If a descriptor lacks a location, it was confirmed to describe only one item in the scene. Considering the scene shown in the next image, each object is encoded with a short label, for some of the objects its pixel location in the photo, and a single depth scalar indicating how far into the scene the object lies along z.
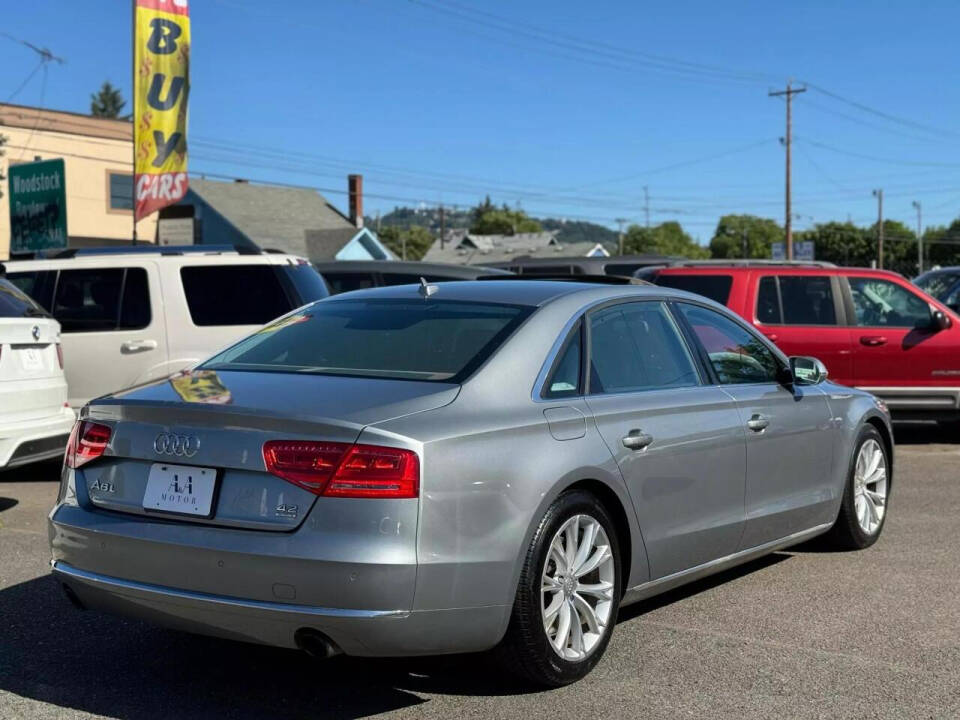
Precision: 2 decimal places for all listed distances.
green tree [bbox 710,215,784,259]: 155.50
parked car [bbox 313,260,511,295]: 15.25
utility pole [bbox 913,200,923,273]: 101.12
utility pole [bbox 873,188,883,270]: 95.00
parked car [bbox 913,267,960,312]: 14.65
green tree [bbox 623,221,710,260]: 136.86
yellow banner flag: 19.36
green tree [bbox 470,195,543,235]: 131.50
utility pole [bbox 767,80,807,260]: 55.94
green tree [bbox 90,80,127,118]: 118.00
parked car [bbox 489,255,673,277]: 21.14
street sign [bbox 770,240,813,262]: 66.94
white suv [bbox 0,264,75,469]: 8.33
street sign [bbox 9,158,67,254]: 22.00
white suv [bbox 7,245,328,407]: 10.03
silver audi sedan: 4.09
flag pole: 19.22
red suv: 12.04
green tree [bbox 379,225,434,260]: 105.88
